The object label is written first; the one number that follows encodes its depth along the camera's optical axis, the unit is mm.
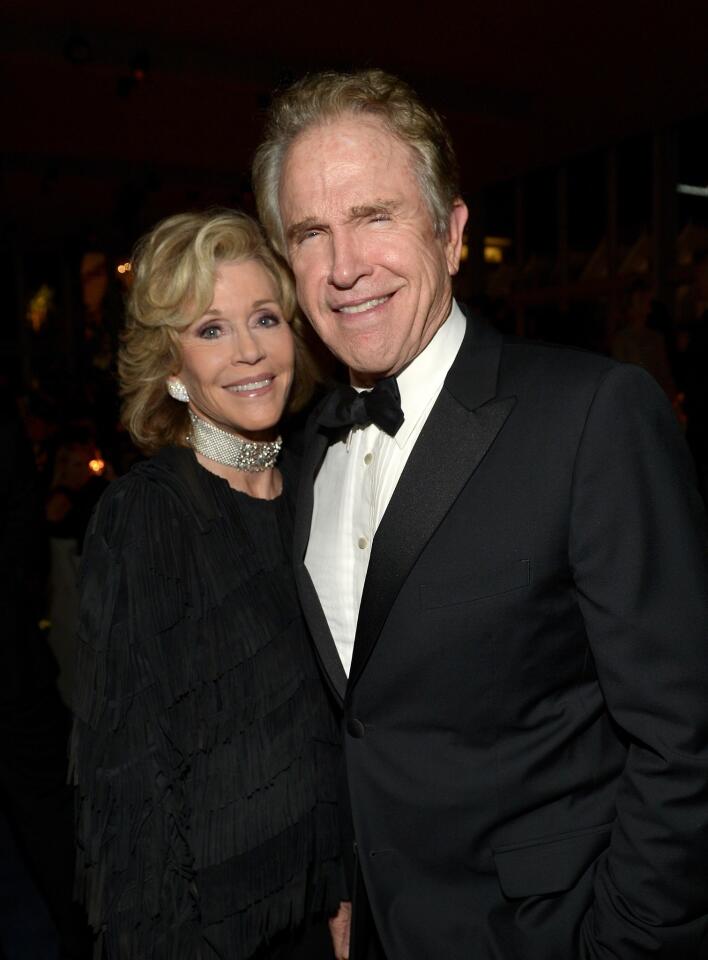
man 1231
